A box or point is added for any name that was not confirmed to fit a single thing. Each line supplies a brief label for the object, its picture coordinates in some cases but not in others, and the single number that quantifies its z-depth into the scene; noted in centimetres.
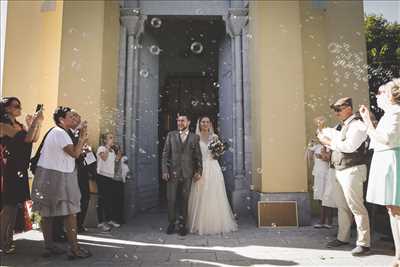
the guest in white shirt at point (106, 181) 565
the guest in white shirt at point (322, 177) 561
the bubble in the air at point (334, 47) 725
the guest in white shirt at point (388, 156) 332
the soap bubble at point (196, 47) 997
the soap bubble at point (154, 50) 831
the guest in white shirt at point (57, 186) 379
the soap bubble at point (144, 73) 768
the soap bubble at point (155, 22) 779
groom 551
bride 543
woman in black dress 398
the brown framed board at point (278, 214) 580
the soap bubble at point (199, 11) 766
